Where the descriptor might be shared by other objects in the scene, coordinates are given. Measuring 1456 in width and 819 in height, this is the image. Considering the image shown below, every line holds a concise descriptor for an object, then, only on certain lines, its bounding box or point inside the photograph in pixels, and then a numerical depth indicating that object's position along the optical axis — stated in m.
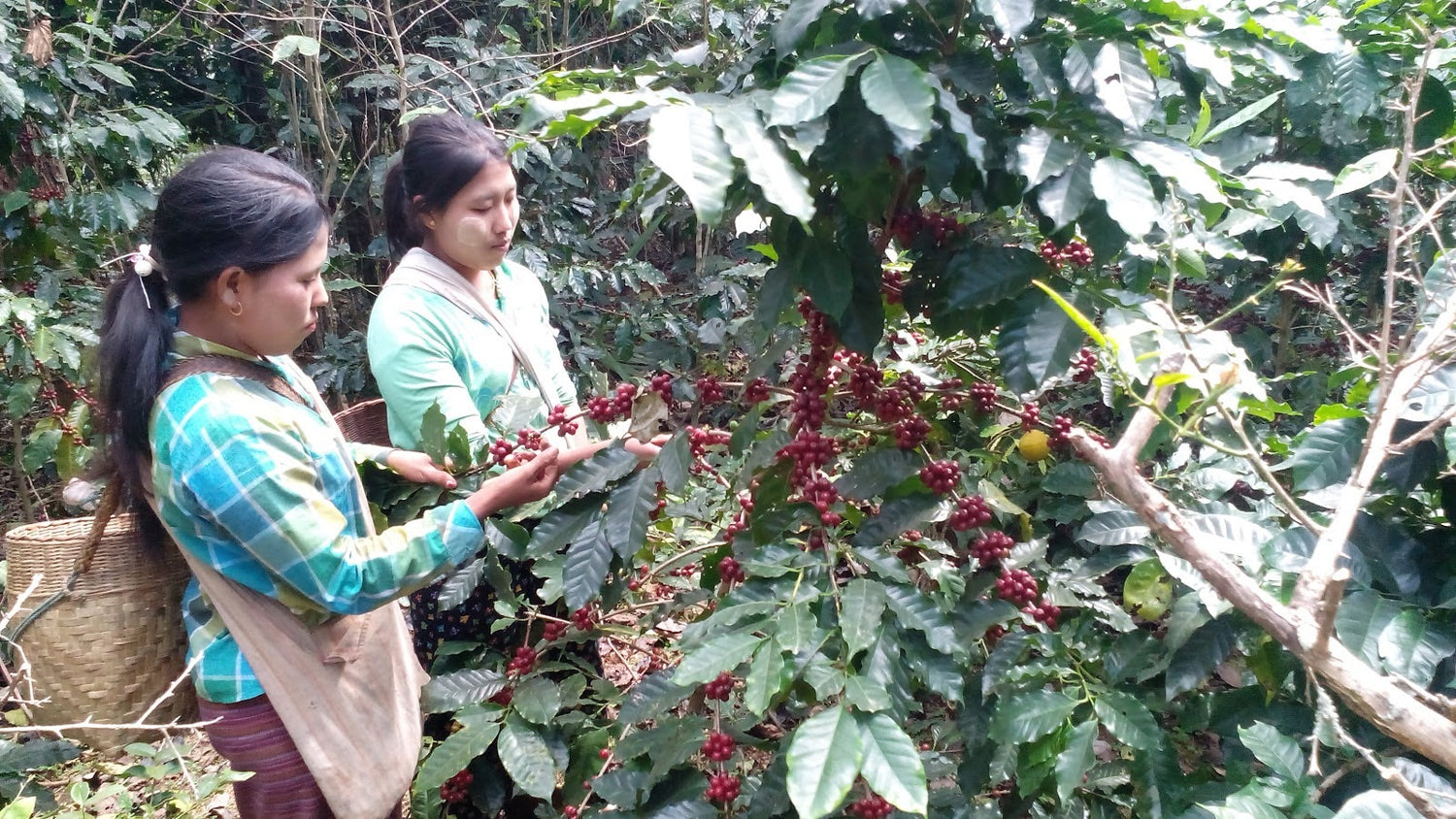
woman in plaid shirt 1.19
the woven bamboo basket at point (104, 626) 1.41
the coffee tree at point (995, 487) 0.83
